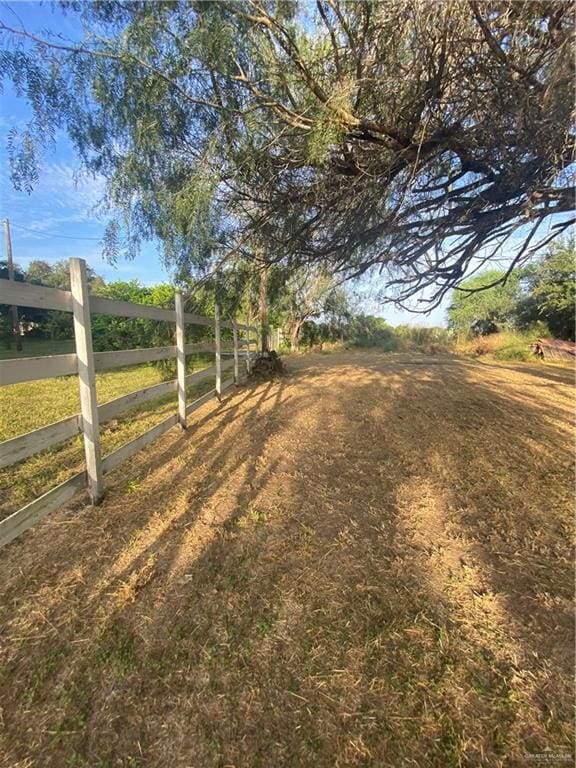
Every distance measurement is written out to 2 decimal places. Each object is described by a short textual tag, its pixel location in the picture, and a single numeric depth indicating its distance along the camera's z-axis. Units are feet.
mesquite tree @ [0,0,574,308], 8.62
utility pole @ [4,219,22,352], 48.06
